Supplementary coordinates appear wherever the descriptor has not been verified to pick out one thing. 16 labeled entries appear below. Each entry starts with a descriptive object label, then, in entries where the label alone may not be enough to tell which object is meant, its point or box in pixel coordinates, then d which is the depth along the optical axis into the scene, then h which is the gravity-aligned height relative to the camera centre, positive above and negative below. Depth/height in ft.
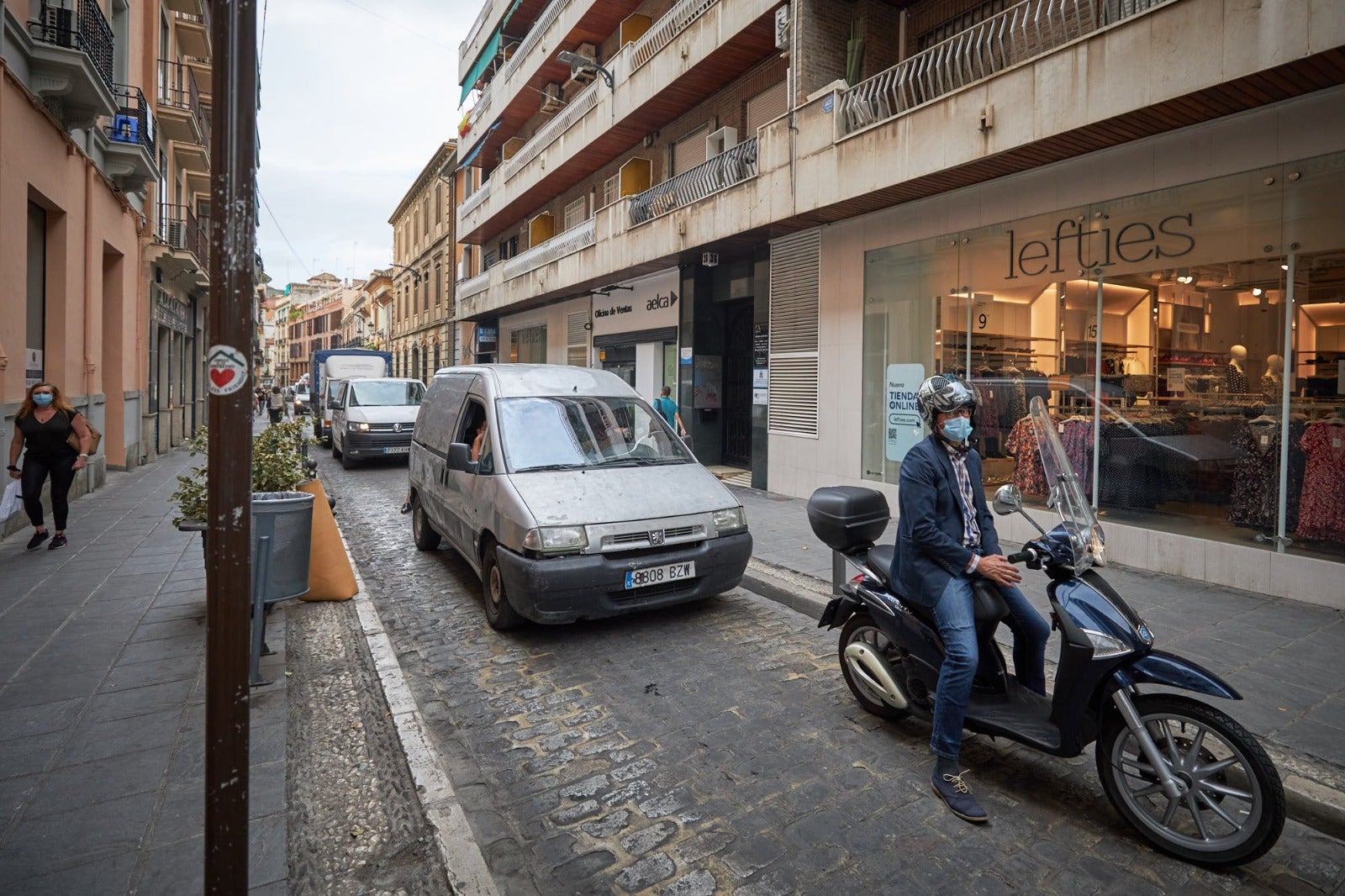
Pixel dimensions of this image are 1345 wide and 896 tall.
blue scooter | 9.29 -3.90
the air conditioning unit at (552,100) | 71.20 +30.08
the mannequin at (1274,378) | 21.79 +1.39
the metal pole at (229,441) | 6.68 -0.26
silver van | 17.19 -2.14
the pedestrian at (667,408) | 45.52 +0.62
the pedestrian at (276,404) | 81.76 +1.01
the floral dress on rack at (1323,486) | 20.53 -1.59
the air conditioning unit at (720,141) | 46.80 +17.47
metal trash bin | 15.20 -2.60
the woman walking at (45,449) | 24.82 -1.30
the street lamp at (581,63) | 52.34 +24.85
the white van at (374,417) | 51.90 -0.22
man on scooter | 10.96 -2.05
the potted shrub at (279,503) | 15.48 -1.93
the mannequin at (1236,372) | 22.75 +1.63
